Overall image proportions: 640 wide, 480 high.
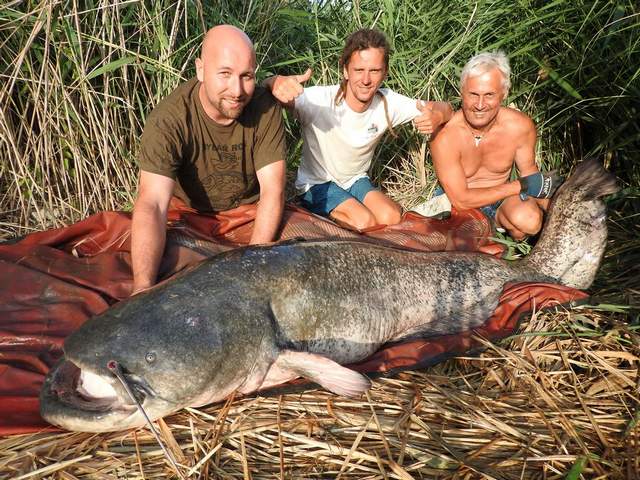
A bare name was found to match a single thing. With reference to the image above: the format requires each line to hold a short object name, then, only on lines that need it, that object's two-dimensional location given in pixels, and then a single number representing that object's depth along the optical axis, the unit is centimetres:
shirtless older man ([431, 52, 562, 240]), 362
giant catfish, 188
